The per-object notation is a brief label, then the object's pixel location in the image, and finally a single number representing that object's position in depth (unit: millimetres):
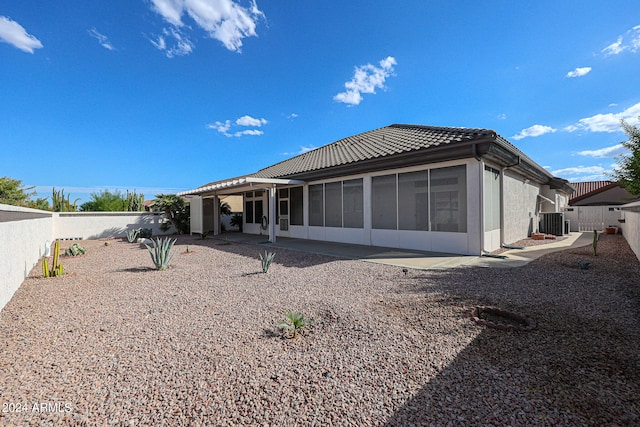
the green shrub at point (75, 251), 10034
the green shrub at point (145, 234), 15914
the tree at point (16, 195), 18241
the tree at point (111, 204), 18594
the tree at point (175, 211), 17938
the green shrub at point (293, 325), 3438
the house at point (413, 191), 8289
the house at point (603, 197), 20700
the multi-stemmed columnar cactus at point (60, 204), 17828
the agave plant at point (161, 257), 7285
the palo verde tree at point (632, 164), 10672
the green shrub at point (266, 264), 6714
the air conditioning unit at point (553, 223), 14214
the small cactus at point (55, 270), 6449
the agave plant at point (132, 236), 14123
